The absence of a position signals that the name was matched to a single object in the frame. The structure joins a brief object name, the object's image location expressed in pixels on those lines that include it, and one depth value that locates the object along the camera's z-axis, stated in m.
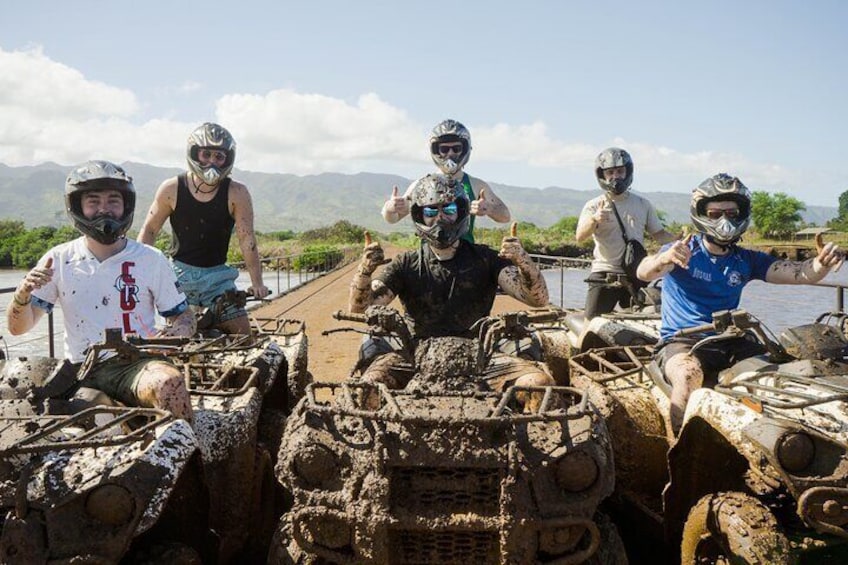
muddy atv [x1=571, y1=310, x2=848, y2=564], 3.72
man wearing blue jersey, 5.52
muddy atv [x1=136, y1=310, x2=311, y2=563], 4.66
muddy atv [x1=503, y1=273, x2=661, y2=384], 6.82
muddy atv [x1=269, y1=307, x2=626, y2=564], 3.46
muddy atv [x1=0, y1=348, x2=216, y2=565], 3.27
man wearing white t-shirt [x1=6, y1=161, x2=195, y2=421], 4.80
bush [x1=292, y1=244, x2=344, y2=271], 34.75
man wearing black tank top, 6.66
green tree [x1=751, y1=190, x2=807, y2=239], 80.71
